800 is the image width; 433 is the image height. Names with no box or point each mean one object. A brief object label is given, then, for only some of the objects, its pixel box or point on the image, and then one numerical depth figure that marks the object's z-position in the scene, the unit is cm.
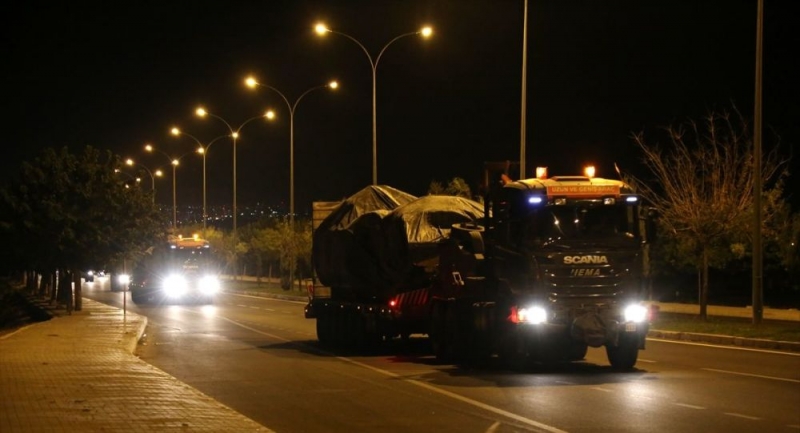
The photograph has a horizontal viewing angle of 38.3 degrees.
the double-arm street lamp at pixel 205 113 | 5510
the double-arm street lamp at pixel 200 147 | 6562
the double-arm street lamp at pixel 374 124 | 3841
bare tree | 3109
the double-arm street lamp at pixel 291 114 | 4628
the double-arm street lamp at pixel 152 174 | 7909
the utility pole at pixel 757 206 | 2628
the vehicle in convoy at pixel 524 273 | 1795
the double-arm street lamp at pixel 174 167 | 7180
